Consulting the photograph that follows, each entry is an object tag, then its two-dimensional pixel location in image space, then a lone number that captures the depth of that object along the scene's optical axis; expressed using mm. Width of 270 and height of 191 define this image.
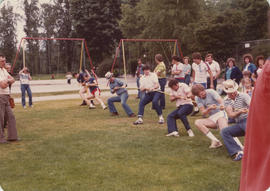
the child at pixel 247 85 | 7818
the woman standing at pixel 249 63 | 9854
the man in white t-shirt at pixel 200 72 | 9508
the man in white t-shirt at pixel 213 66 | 11035
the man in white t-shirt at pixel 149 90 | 8695
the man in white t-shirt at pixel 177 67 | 10734
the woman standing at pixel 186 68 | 11661
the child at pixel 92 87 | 12328
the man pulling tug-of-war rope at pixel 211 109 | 5902
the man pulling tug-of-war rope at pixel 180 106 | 7016
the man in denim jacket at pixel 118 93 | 10094
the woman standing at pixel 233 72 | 11516
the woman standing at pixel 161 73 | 10547
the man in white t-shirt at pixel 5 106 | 6879
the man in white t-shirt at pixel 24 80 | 13279
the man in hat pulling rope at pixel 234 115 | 5082
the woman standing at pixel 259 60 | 8656
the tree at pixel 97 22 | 41719
